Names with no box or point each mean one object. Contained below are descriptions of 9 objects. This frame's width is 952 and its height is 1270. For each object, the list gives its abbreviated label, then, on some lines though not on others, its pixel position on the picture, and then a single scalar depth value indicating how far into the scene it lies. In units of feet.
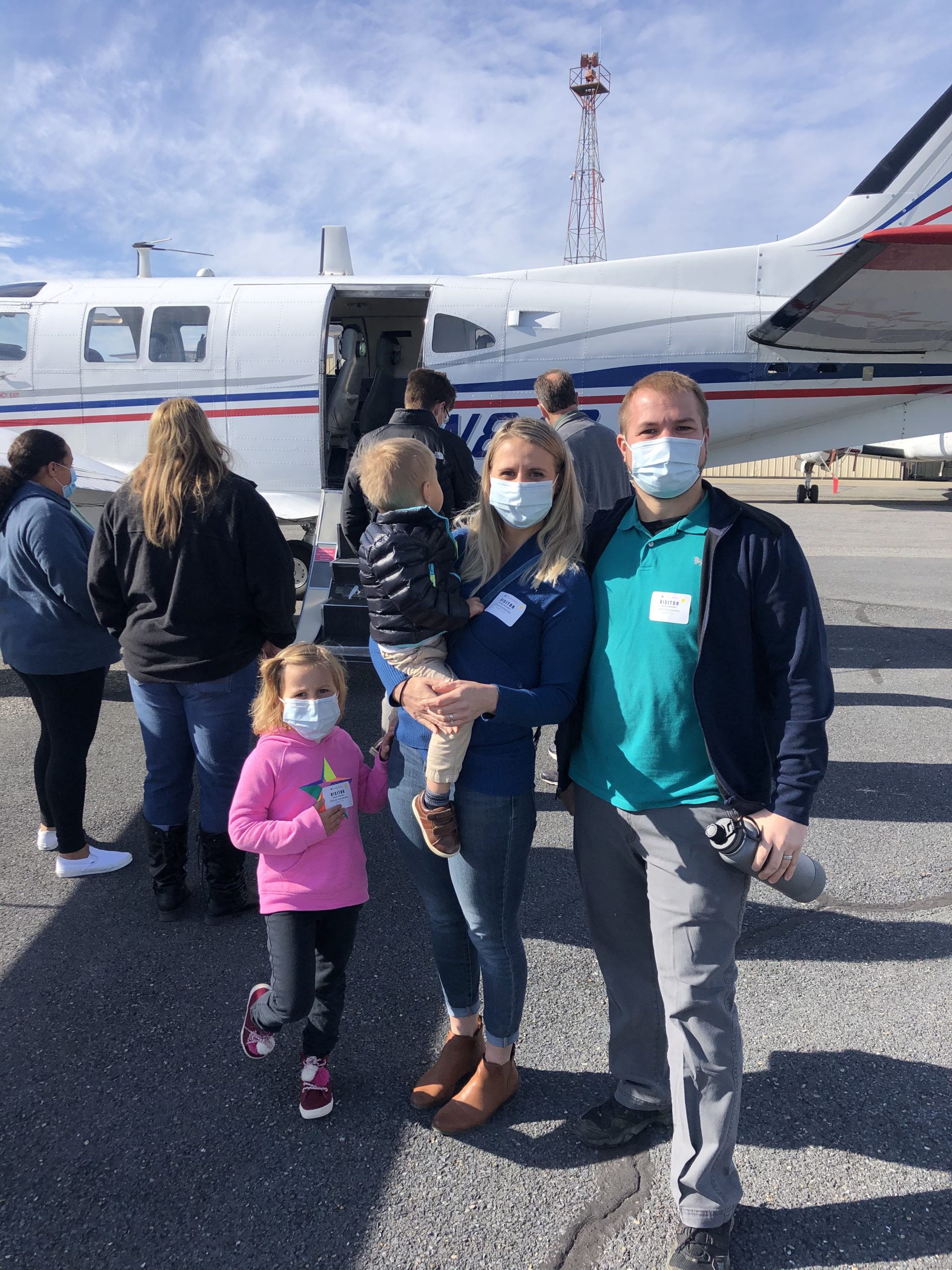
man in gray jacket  13.78
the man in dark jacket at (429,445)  13.88
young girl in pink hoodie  7.79
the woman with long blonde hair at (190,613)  10.08
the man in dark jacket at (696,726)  6.13
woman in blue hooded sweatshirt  11.71
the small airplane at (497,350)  25.11
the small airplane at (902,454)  78.33
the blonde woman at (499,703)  6.80
